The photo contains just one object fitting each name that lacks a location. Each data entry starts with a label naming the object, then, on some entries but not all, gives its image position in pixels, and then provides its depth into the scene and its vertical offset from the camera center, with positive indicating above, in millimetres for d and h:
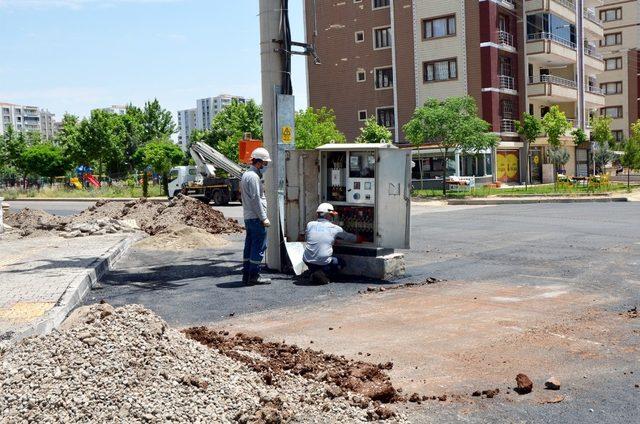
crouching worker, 10312 -1085
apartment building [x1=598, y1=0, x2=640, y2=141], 74562 +11038
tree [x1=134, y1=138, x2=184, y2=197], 46812 +1808
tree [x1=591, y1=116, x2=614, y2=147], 55250 +2823
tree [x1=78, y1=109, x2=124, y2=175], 57531 +3846
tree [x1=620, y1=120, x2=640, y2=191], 36344 +490
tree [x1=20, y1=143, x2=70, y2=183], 67312 +2358
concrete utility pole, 11609 +1576
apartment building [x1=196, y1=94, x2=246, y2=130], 159500 +17319
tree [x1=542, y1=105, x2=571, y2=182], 44412 +2685
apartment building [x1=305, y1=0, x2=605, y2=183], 45219 +7735
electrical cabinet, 10781 -263
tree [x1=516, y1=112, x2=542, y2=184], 43344 +2614
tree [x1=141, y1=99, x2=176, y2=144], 68125 +6196
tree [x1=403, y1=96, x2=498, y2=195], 37250 +2476
